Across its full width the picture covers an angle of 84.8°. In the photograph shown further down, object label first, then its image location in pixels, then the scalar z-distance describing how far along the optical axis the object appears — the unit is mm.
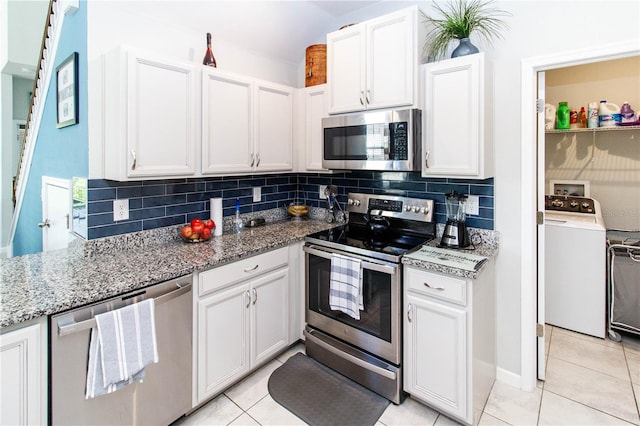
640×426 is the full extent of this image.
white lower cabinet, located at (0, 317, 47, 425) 1238
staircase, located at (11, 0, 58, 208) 2418
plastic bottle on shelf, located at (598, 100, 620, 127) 3021
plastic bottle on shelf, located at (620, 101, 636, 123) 2959
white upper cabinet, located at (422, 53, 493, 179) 2000
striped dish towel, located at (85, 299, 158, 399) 1448
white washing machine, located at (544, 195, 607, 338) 2771
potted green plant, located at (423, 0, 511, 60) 2096
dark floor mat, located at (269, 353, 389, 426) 1952
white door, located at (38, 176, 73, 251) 2344
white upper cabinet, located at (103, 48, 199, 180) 1896
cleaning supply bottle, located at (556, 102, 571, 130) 3213
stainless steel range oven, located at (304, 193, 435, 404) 2053
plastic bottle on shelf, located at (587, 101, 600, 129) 3088
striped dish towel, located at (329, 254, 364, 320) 2135
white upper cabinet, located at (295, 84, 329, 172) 2809
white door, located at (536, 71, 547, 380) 2123
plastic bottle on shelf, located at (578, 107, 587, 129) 3199
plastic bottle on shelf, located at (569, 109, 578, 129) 3239
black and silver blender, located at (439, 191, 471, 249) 2189
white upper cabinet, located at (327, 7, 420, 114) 2166
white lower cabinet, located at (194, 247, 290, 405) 1935
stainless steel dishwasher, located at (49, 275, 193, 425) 1375
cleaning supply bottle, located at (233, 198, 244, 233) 2750
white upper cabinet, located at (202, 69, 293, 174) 2285
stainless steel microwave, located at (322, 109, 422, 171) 2182
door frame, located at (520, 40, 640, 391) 1997
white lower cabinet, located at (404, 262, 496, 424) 1824
